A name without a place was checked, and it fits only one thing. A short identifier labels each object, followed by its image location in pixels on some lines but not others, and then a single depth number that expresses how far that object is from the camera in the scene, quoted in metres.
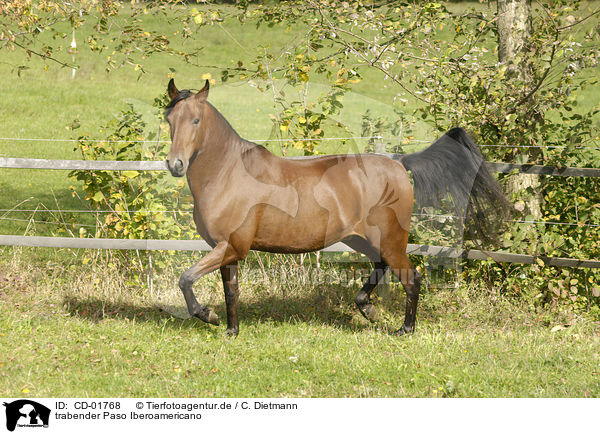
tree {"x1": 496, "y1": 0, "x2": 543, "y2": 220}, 14.30
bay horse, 10.43
